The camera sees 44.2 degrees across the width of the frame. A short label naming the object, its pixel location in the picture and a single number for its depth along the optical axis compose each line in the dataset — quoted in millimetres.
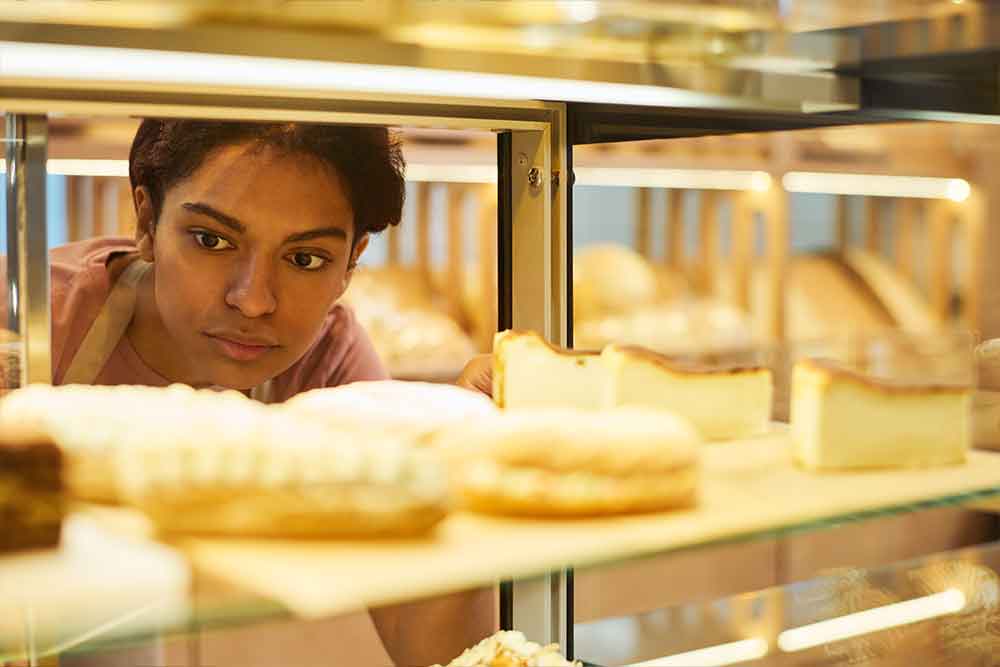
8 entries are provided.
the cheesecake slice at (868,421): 911
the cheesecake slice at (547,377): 1001
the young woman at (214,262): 1041
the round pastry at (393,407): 847
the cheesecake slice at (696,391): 957
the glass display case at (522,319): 640
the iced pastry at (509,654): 1117
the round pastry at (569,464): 741
